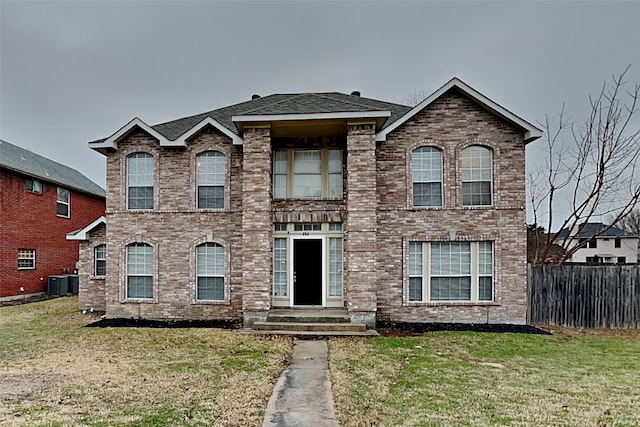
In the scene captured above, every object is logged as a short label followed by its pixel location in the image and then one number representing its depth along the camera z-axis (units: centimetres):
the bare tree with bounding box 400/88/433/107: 2697
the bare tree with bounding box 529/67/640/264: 1389
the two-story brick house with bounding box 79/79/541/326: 1051
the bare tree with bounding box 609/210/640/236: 4953
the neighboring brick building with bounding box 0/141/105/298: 1627
